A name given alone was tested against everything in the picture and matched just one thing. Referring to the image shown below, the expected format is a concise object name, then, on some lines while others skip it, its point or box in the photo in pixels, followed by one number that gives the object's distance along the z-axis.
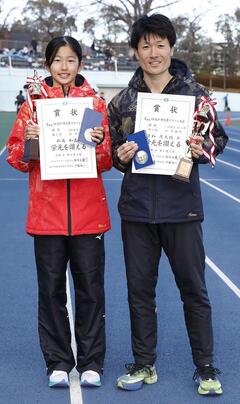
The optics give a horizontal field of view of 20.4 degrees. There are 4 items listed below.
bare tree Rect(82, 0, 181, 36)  50.88
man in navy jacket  3.54
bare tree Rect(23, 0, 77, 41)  74.00
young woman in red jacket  3.65
